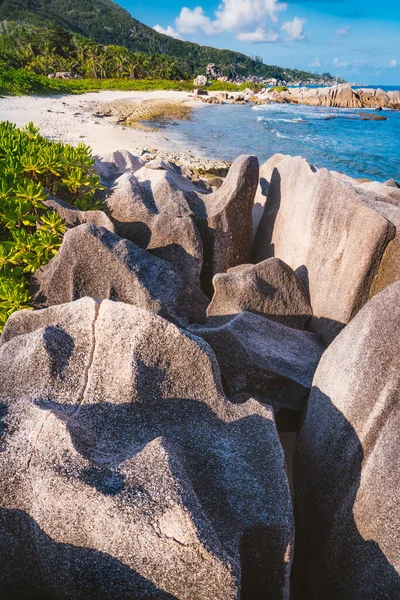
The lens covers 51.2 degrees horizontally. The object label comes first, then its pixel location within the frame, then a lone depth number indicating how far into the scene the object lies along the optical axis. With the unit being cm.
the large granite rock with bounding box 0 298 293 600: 174
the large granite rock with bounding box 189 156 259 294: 524
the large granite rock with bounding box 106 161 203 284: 474
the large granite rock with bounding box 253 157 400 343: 388
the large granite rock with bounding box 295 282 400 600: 222
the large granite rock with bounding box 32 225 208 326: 373
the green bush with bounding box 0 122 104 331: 395
